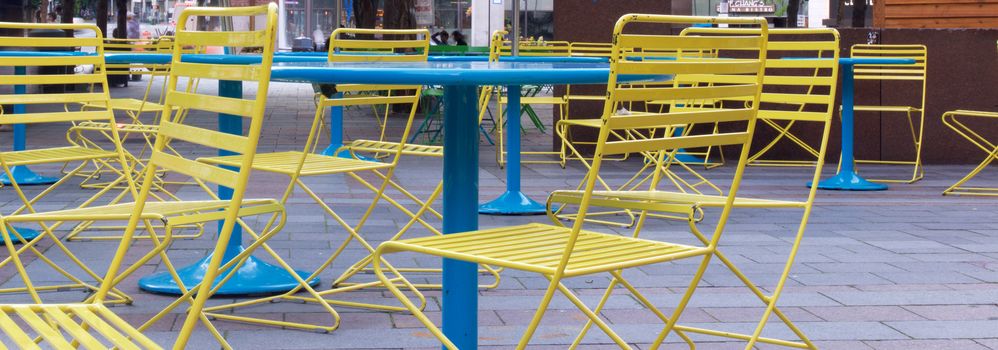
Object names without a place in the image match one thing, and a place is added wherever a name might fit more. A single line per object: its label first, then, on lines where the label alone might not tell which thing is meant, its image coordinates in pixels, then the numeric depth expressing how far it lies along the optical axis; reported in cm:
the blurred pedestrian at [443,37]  1882
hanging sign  1880
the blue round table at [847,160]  856
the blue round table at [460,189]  296
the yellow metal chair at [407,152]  462
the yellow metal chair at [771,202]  300
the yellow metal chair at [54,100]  402
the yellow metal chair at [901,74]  928
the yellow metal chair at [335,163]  400
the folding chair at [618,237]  233
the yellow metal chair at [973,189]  777
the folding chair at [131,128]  574
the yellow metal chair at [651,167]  623
